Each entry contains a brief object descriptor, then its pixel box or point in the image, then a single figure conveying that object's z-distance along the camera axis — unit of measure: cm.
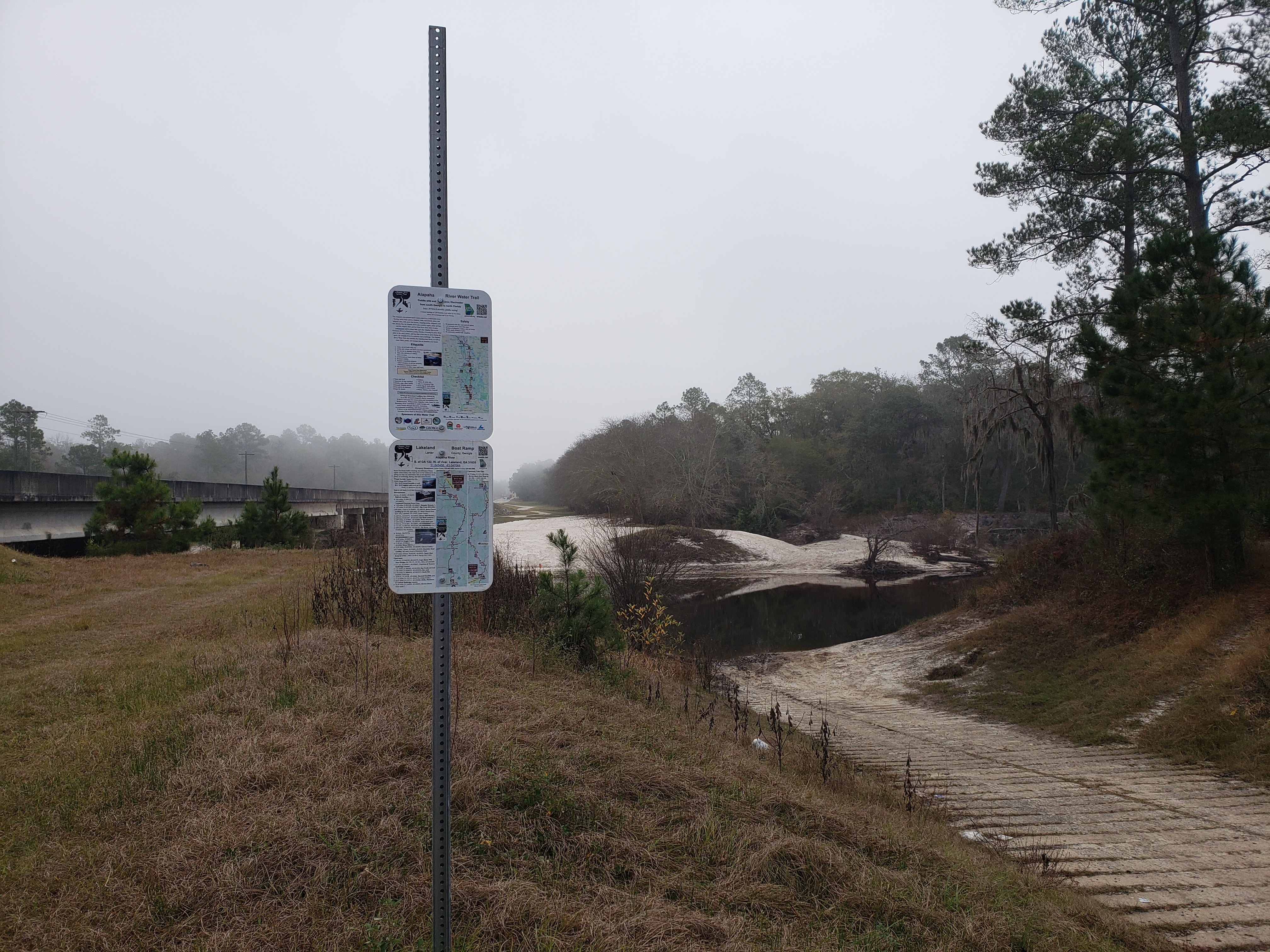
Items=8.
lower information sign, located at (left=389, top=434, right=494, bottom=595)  255
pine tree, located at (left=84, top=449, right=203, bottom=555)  2097
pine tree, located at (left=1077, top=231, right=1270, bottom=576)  886
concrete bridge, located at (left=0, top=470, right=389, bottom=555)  2109
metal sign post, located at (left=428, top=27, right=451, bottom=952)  253
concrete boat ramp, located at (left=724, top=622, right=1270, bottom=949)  376
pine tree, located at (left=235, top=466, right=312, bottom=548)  2445
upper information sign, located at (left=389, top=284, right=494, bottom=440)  258
